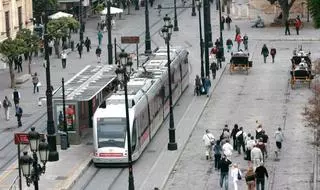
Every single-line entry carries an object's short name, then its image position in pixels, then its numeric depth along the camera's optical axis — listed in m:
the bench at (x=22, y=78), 68.31
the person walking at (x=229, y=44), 78.88
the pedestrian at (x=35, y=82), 63.14
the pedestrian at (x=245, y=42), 79.06
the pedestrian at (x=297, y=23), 88.19
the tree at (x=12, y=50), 64.38
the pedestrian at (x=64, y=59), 73.61
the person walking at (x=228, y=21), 93.12
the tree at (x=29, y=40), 67.06
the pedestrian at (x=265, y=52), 72.59
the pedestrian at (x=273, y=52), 72.61
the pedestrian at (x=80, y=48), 78.75
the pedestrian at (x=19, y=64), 73.17
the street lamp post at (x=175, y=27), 93.82
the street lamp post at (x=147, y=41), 76.53
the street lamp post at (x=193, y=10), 105.78
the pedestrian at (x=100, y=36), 84.25
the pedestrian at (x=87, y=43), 82.25
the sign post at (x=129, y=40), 70.34
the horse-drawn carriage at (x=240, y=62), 68.50
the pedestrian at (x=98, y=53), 76.49
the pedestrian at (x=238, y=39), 79.81
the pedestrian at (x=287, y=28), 88.22
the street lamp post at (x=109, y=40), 69.52
